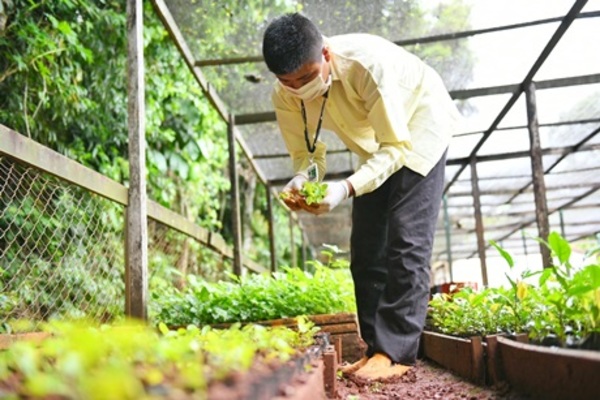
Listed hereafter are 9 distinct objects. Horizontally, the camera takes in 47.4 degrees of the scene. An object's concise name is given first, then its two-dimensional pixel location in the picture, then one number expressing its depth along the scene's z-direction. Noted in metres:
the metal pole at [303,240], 12.79
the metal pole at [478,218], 7.53
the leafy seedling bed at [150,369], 0.70
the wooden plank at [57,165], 2.23
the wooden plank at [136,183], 3.13
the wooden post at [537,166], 5.39
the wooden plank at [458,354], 2.16
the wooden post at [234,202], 6.04
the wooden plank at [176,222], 3.63
